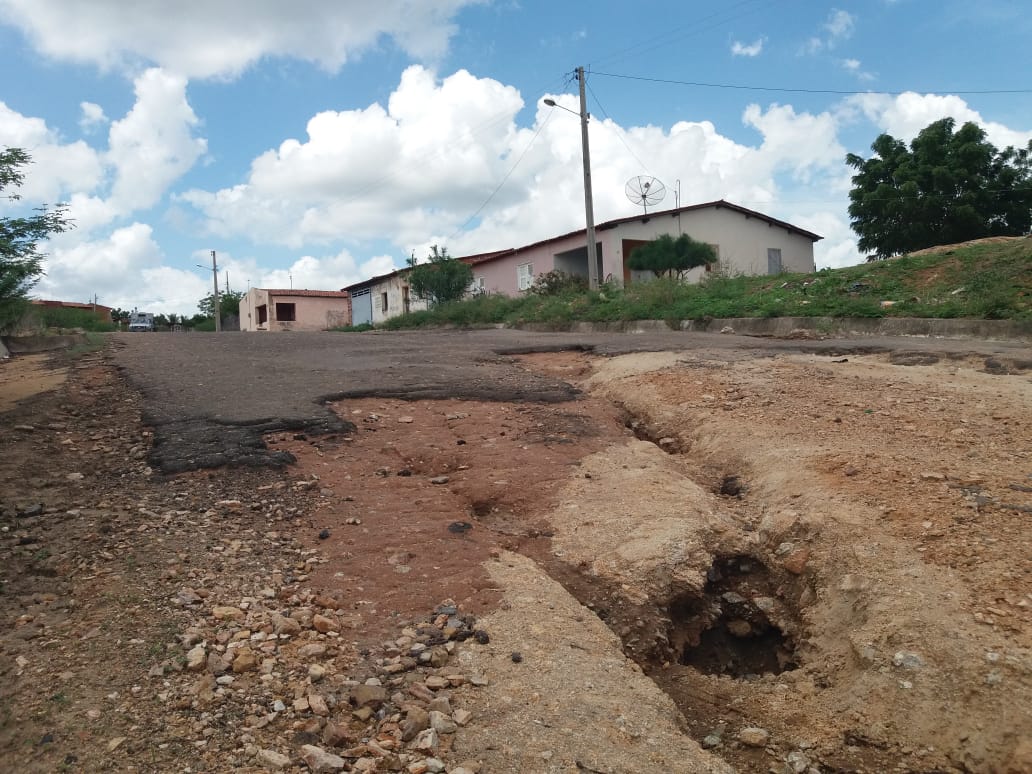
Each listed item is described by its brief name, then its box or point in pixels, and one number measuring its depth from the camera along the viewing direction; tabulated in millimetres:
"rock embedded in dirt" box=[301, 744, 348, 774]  1956
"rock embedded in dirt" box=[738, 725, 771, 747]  2436
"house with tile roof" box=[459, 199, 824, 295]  22781
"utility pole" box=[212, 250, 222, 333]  40756
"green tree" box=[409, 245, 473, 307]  25188
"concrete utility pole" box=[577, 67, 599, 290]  17938
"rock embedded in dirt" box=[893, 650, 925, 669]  2490
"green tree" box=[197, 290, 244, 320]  48531
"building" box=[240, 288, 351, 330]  38281
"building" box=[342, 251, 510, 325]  30688
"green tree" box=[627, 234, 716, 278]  19625
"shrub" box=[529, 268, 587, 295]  20792
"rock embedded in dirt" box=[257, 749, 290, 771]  1954
